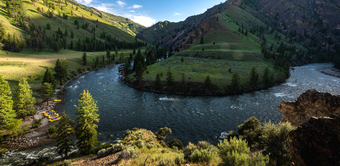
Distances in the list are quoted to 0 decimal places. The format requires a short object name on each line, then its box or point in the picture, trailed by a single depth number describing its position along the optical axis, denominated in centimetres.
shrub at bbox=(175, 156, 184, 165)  1629
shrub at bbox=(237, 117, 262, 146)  2698
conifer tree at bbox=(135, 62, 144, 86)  8050
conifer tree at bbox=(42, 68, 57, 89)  6422
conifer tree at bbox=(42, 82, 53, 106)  5444
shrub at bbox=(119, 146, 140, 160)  2002
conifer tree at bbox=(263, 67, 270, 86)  7988
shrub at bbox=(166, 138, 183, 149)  3222
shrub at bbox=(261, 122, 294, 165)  1521
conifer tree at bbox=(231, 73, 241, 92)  7138
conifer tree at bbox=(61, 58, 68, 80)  8125
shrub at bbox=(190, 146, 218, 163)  1633
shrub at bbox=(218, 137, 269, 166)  1264
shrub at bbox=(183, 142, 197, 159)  2331
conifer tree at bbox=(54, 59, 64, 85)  7875
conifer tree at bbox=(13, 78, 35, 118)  4259
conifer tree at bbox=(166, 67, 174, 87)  7588
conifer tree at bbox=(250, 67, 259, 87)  7597
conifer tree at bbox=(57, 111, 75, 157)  2898
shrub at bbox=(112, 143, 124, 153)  2562
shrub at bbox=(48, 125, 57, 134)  3774
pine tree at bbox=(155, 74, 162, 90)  7559
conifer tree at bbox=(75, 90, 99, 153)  2858
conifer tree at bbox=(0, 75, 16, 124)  3553
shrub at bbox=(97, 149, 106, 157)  2513
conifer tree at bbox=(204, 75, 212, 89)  7138
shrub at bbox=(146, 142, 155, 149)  2663
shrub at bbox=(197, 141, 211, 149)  2659
